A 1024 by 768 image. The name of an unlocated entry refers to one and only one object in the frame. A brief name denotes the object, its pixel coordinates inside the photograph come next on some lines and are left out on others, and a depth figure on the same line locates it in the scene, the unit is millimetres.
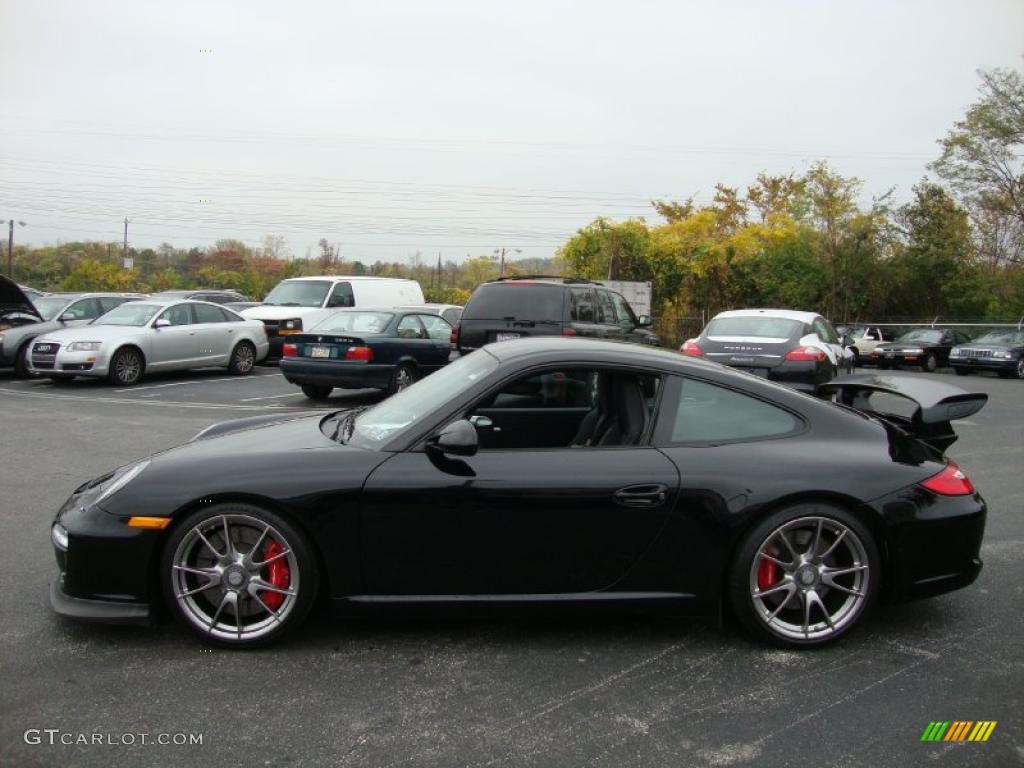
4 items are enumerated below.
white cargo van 18422
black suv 11172
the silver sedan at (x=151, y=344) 13609
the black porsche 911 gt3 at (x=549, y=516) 3604
